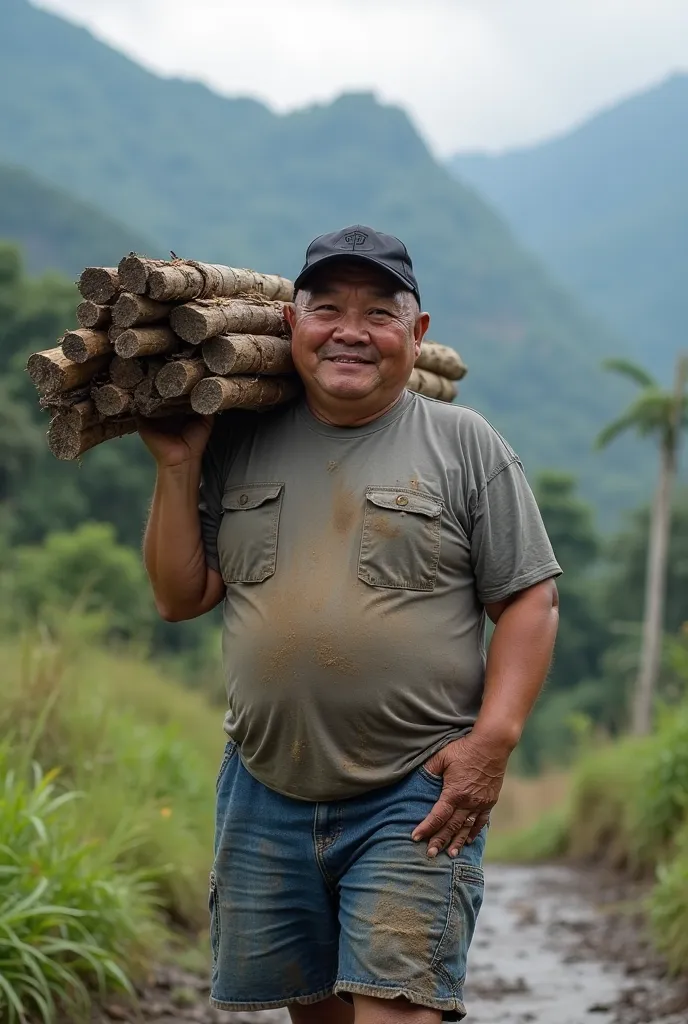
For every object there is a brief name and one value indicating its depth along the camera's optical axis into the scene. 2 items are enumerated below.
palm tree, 21.25
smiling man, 3.46
